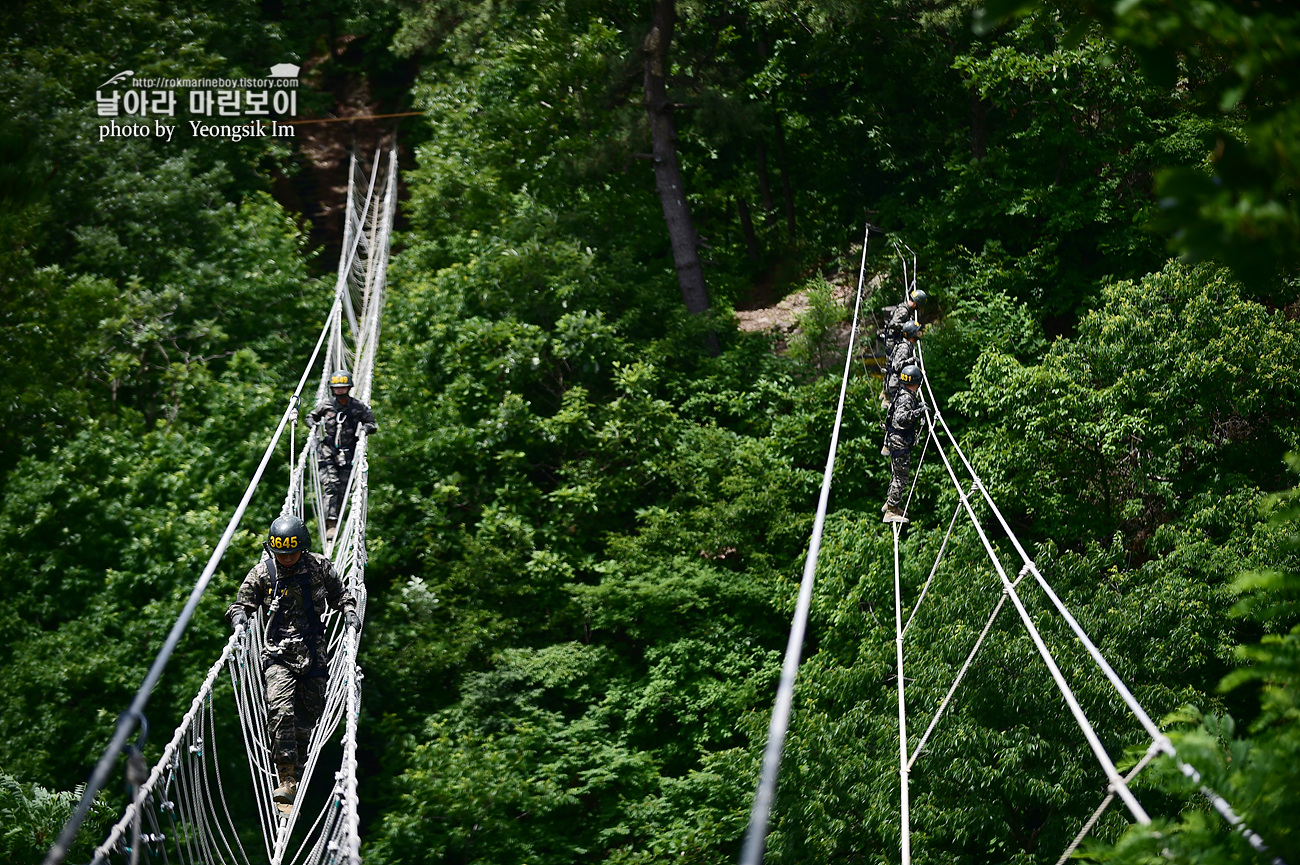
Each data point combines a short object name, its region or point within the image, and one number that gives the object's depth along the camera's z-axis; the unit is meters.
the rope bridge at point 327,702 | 7.64
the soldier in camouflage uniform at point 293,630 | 11.95
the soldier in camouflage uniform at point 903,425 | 18.97
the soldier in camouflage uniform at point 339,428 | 19.50
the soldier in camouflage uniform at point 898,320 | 20.67
